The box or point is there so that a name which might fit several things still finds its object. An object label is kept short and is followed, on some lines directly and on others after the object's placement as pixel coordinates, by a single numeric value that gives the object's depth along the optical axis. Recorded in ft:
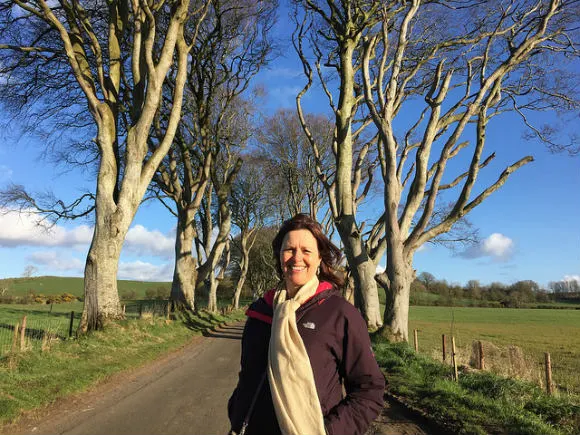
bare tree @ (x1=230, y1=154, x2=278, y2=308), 94.22
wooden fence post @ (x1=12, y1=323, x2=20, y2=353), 25.10
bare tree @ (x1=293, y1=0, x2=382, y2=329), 38.99
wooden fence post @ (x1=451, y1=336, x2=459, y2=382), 24.31
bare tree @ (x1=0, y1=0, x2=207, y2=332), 35.06
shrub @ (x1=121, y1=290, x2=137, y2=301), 206.64
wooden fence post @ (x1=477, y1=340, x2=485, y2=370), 30.17
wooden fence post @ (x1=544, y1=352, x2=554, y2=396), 22.06
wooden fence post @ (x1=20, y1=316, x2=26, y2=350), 26.16
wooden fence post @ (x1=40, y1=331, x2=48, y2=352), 27.03
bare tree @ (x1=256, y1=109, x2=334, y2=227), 71.97
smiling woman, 6.18
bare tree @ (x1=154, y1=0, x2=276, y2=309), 56.18
